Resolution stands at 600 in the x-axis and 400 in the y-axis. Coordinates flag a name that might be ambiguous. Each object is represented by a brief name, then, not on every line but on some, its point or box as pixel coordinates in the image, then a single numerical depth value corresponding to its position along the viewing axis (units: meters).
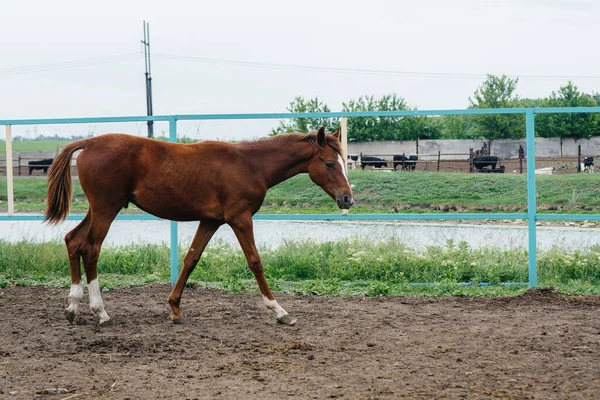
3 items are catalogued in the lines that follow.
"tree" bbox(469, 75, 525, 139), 53.41
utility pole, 46.28
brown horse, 6.78
